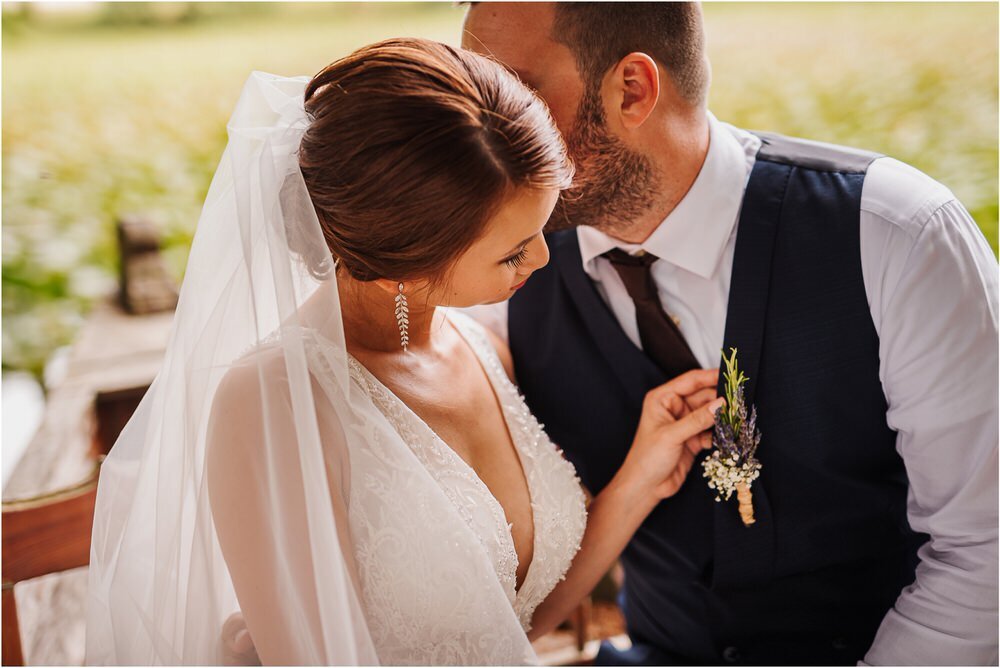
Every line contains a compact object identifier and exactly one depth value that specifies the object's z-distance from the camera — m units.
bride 1.19
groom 1.53
